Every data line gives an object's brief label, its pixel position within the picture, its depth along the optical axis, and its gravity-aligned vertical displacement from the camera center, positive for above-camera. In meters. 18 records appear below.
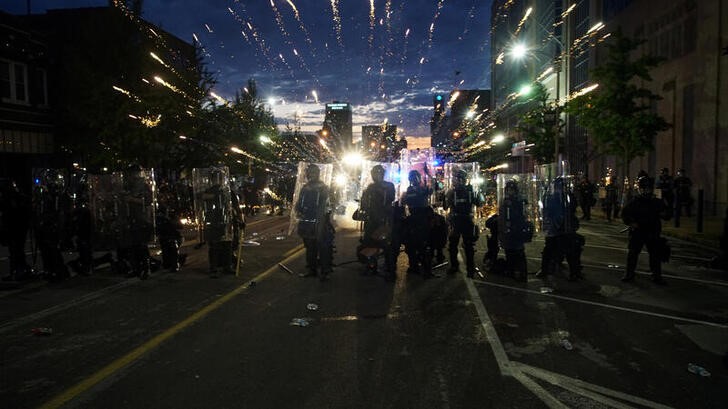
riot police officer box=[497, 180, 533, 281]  9.16 -0.77
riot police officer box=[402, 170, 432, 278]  9.55 -0.67
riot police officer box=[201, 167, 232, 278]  9.73 -0.63
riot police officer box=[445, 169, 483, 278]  9.50 -0.58
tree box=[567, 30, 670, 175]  23.33 +3.52
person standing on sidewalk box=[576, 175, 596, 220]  22.34 -0.35
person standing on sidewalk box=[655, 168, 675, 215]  18.81 -0.05
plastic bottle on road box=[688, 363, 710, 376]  4.75 -1.66
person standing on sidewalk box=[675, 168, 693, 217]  18.23 -0.29
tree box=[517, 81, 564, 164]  35.34 +3.30
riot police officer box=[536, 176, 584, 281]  9.30 -0.80
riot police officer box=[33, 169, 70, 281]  9.30 -0.51
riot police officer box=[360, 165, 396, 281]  9.55 -0.43
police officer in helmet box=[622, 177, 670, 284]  8.84 -0.63
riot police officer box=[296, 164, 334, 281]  9.51 -0.58
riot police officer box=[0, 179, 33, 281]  9.15 -0.59
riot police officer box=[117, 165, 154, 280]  9.61 -0.61
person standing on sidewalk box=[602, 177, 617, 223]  21.83 -0.54
